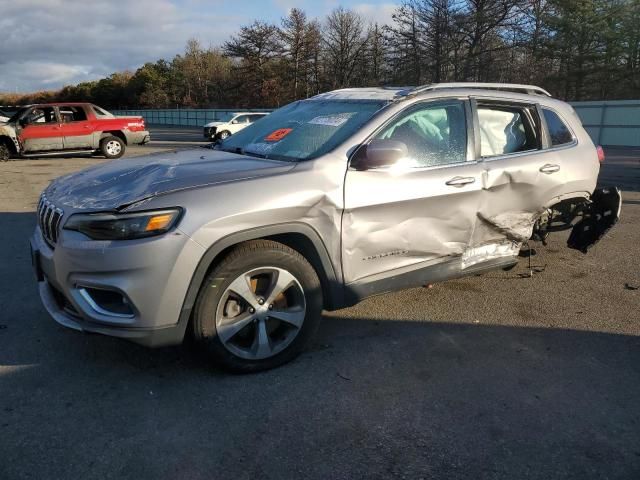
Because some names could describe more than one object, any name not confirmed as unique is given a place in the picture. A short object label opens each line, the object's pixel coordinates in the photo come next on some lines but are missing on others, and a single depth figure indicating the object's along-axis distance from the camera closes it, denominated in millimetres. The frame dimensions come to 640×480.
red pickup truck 15508
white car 25078
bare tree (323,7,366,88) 46531
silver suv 2801
